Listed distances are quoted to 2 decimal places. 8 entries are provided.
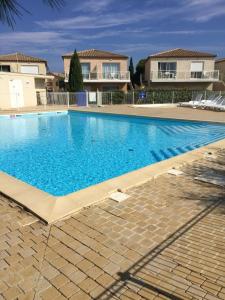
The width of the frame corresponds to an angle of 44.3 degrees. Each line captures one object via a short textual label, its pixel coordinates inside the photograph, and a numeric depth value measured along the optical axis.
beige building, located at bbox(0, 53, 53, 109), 23.64
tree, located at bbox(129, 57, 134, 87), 50.30
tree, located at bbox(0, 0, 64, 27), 2.04
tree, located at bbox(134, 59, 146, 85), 47.45
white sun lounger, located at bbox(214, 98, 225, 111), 19.69
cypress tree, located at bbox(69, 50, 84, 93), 29.97
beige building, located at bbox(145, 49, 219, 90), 33.97
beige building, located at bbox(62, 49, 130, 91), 33.53
